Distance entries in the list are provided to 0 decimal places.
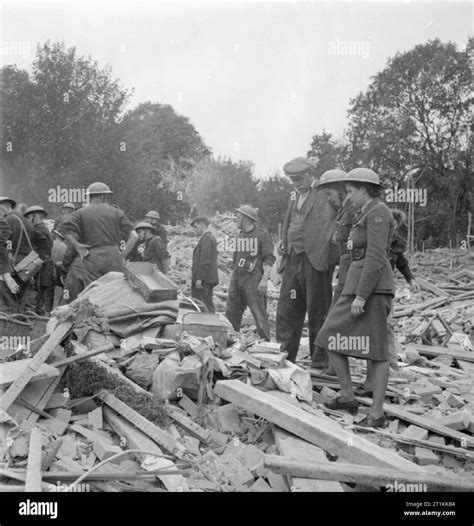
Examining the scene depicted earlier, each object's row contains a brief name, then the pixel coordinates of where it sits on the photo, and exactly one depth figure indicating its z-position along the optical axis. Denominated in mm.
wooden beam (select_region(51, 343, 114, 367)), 4410
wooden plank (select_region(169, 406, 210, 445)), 4296
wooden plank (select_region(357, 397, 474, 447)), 4777
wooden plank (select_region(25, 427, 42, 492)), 3258
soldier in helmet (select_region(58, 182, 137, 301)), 7582
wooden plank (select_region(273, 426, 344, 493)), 3498
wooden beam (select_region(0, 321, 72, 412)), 4008
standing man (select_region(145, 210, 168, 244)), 11218
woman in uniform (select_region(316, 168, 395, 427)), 4938
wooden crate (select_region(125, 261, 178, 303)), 6215
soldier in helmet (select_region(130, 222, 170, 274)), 10453
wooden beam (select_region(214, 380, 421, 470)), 3826
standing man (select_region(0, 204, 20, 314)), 7672
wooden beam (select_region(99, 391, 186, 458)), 3916
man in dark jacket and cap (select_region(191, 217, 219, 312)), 9688
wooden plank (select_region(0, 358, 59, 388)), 4191
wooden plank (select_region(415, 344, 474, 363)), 8086
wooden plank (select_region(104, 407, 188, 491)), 3510
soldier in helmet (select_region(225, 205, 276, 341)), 8508
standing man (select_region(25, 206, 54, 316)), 9289
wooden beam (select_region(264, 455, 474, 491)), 3537
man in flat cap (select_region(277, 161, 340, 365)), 6477
